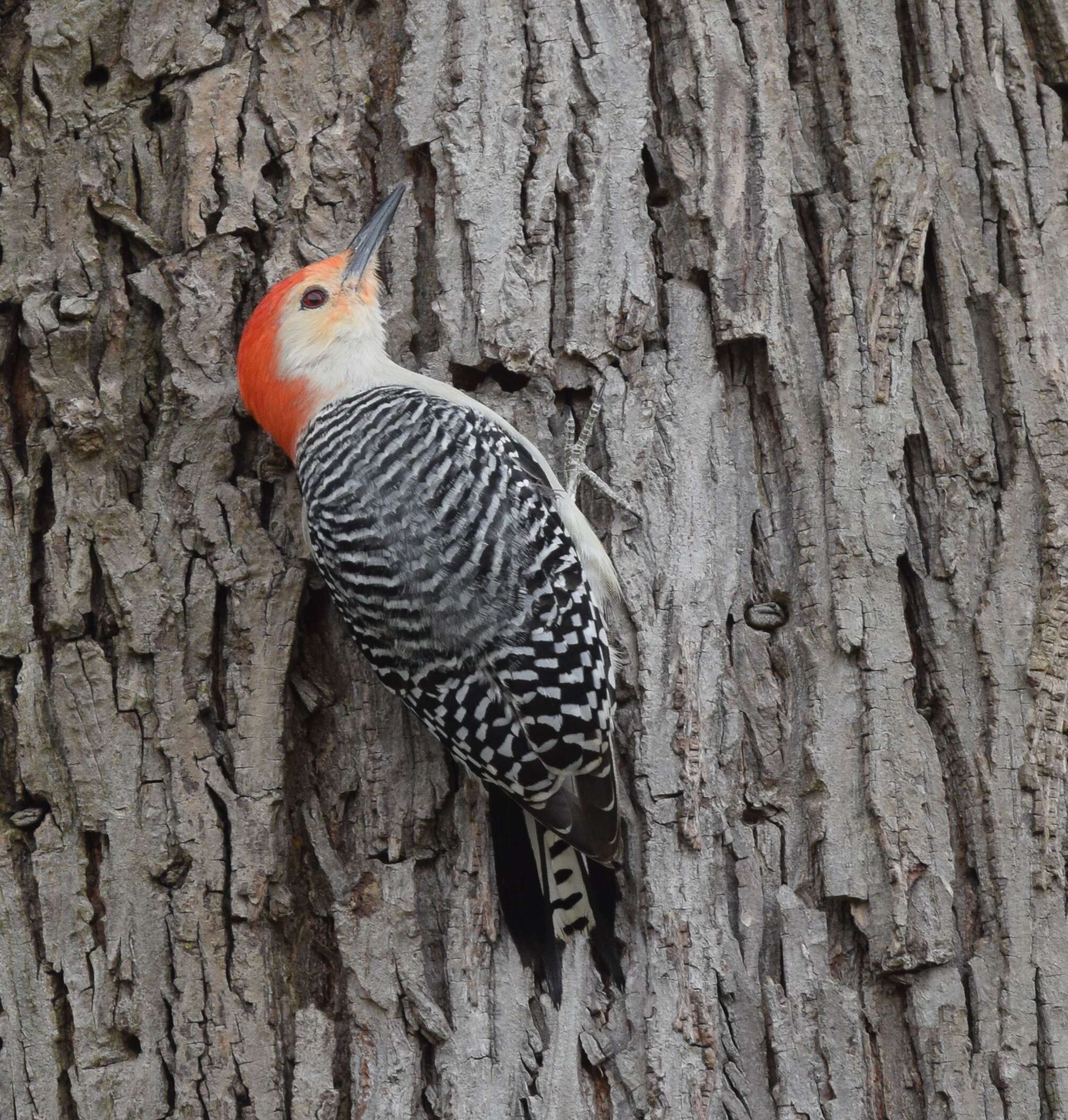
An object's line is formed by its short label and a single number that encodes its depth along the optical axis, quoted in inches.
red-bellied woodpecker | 248.4
